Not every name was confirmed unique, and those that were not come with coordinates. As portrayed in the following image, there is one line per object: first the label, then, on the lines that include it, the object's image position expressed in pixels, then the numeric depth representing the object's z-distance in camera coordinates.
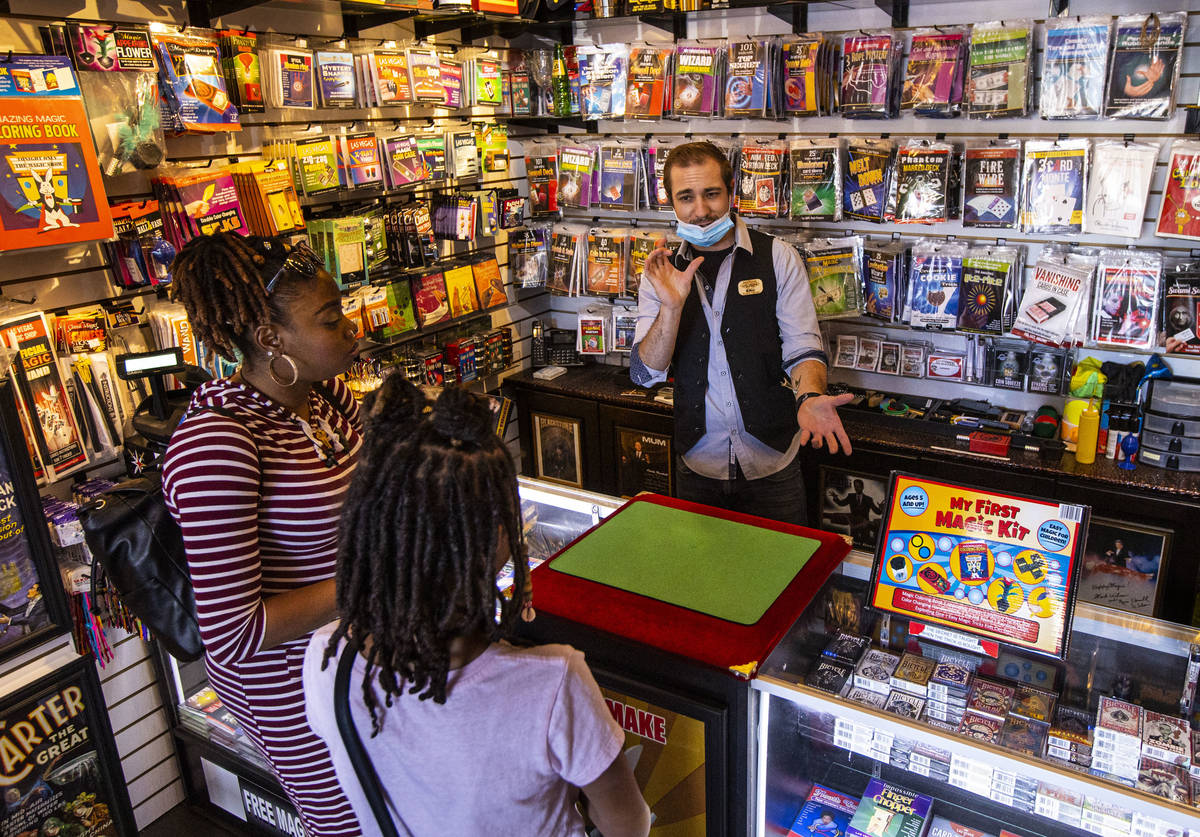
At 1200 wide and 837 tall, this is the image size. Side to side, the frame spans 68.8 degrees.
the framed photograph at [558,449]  4.71
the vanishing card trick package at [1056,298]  3.38
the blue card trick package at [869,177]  3.66
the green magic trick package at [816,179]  3.74
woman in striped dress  1.51
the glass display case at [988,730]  1.37
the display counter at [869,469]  3.24
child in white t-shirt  1.05
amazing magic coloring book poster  2.31
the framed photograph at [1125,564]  3.28
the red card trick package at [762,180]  3.85
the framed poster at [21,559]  2.18
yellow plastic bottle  3.41
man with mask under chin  2.77
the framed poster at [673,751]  1.61
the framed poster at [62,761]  2.28
